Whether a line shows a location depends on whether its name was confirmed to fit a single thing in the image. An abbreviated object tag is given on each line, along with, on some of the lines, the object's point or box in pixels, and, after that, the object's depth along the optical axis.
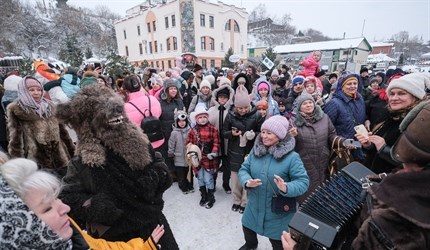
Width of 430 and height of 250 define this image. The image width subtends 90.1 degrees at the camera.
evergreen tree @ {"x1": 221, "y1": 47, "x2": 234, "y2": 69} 26.63
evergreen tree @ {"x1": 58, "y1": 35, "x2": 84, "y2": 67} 20.17
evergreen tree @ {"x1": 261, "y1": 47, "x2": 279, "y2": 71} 22.41
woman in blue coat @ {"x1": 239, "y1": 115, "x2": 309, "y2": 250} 2.21
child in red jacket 3.71
